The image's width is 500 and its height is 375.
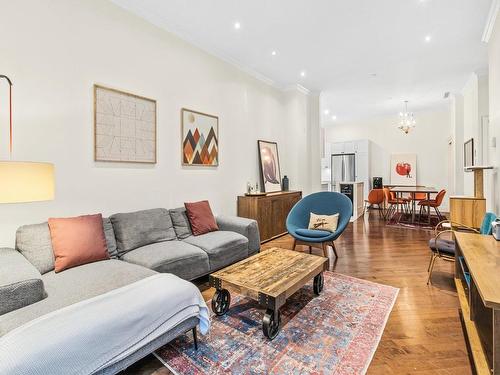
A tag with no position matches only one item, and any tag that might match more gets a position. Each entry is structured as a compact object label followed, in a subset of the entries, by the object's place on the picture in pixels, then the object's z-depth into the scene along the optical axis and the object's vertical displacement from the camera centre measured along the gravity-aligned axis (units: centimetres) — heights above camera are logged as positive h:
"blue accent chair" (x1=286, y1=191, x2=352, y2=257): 364 -44
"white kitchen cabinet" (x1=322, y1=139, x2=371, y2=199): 895 +93
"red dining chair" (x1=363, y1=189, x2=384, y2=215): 735 -33
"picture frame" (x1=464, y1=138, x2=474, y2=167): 565 +71
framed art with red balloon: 877 +51
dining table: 630 -15
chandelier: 736 +172
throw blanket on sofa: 123 -75
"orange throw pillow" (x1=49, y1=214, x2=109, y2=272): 233 -50
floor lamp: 164 +3
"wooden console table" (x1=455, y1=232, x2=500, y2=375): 138 -78
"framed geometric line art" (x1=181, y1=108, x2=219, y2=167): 398 +73
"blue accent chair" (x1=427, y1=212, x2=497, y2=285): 287 -70
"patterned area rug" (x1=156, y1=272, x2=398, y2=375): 178 -118
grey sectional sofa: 165 -69
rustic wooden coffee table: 204 -79
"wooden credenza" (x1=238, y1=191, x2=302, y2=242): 471 -46
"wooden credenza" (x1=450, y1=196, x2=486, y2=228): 393 -38
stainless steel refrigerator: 920 +60
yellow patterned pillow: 381 -54
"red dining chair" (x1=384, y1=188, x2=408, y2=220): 704 -39
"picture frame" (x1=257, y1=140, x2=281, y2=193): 546 +39
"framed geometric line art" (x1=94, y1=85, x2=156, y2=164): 301 +71
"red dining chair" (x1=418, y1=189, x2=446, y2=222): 636 -41
